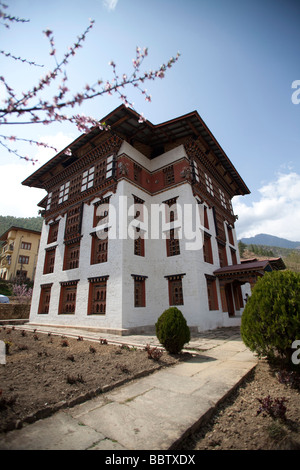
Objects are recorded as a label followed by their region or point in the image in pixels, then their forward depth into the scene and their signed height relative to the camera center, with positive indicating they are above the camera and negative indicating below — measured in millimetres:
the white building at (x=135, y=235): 13664 +4872
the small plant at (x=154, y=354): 6273 -1459
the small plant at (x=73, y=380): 4484 -1525
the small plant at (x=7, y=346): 7201 -1358
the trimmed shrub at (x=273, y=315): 4848 -349
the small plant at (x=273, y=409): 3117 -1567
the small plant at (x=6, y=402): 3326 -1450
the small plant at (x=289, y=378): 4377 -1586
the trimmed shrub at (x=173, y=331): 6855 -917
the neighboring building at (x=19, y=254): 46094 +10885
